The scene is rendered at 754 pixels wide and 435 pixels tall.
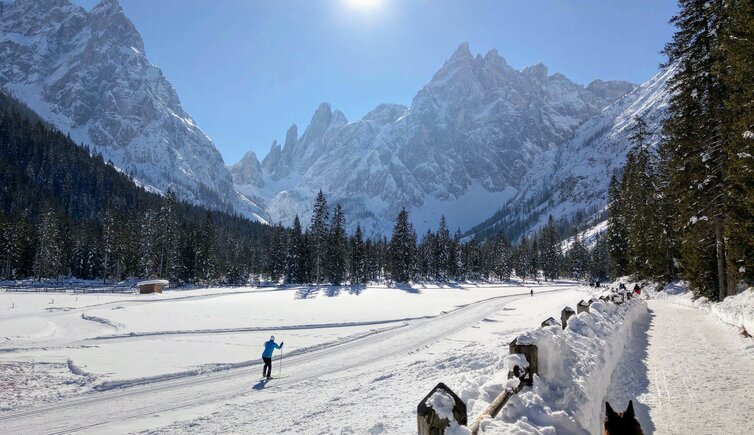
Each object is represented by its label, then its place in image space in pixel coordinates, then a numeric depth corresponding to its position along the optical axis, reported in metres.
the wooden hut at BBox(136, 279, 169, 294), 60.91
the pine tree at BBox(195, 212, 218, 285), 85.75
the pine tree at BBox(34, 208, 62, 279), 84.69
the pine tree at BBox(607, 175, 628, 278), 55.12
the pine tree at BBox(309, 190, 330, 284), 81.50
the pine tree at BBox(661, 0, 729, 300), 21.91
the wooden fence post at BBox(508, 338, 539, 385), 5.77
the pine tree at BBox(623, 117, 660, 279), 41.78
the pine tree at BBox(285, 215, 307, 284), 82.00
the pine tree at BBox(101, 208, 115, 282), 87.19
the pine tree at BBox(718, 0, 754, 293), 15.32
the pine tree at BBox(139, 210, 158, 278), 84.06
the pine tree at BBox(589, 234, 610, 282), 114.12
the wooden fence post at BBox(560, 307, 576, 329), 11.38
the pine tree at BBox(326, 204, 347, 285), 81.94
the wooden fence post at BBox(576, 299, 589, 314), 13.78
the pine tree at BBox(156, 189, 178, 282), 83.94
